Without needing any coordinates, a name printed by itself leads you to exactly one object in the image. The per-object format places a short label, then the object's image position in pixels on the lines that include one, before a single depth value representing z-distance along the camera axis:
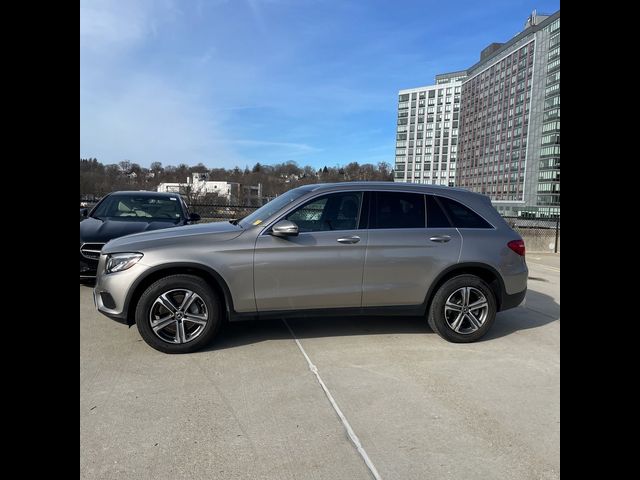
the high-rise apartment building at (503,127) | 107.25
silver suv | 3.92
